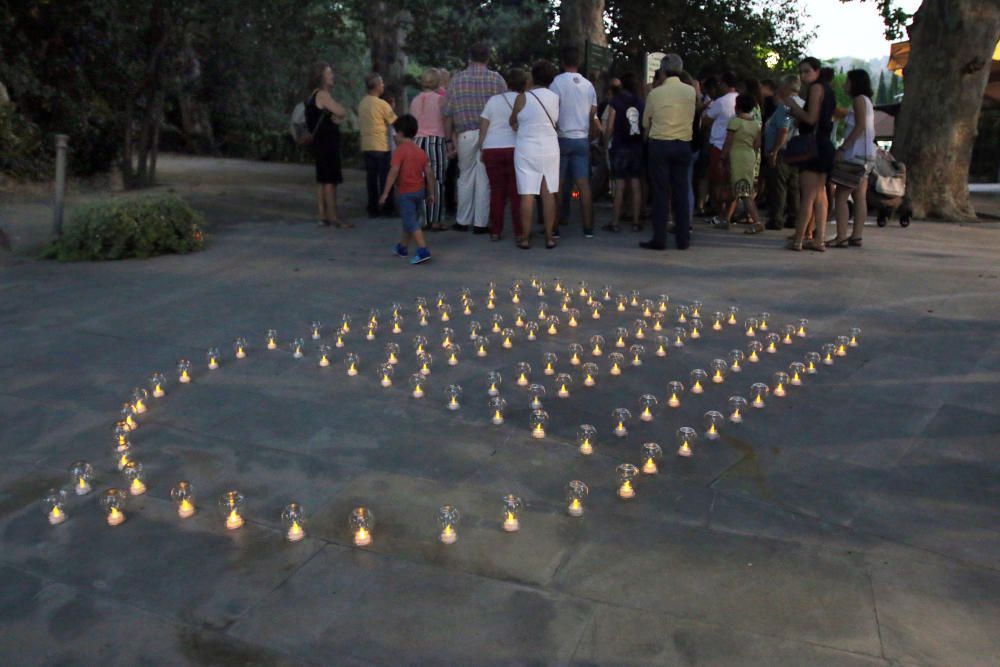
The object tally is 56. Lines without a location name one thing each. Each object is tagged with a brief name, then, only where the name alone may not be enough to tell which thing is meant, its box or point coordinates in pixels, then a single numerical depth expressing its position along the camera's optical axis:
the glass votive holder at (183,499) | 3.52
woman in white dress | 8.60
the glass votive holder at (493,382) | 4.91
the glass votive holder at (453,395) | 4.72
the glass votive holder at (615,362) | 5.26
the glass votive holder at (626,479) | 3.63
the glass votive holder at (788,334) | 5.91
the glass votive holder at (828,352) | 5.47
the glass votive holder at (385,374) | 5.11
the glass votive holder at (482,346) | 5.65
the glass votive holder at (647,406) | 4.54
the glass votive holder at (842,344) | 5.64
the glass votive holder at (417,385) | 4.91
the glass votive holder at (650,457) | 3.87
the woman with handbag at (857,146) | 8.45
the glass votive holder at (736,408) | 4.52
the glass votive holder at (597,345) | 5.67
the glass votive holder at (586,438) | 4.10
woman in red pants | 8.88
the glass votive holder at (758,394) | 4.74
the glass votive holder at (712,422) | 4.30
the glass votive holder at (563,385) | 4.88
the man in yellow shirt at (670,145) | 8.41
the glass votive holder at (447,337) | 5.89
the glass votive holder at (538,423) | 4.30
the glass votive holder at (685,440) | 4.08
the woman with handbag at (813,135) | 8.11
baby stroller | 9.61
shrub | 8.67
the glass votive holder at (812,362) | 5.30
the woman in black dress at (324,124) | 9.70
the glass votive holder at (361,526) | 3.27
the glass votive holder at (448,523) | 3.27
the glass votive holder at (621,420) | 4.34
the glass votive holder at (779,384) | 4.92
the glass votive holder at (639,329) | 6.02
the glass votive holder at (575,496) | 3.48
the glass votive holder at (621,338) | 5.82
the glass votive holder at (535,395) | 4.67
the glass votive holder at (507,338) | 5.79
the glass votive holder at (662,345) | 5.62
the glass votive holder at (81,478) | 3.75
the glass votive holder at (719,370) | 5.12
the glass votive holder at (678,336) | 5.83
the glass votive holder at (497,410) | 4.48
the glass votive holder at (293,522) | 3.31
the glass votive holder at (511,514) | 3.35
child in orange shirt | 8.11
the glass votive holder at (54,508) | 3.50
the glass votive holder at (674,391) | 4.75
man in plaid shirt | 9.40
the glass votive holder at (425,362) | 5.30
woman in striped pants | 9.88
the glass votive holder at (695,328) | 6.05
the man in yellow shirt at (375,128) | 10.59
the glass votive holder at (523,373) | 5.08
